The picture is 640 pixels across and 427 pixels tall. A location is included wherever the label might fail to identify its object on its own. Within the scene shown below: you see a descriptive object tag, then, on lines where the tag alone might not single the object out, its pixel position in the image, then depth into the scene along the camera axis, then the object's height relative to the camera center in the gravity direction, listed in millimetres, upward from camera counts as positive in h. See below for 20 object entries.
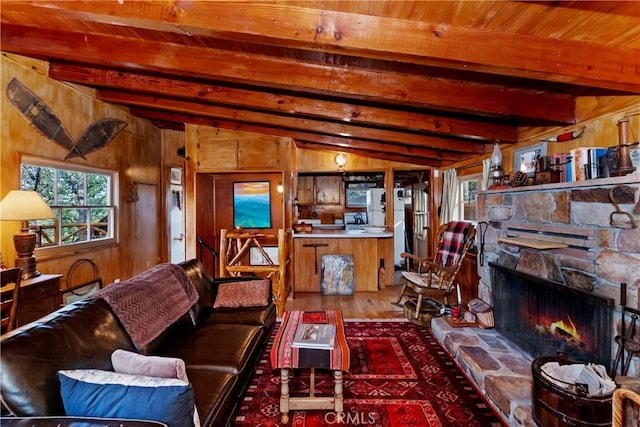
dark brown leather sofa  1175 -736
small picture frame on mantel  2661 +481
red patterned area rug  1973 -1357
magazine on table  1943 -862
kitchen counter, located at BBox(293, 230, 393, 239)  4895 -405
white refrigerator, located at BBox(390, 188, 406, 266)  6188 -219
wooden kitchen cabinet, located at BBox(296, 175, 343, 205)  7188 +480
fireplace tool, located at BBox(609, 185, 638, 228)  1727 -60
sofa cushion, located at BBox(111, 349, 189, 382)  1298 -680
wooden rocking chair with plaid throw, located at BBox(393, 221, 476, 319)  3535 -684
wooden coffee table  1902 -961
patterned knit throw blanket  1828 -607
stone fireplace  1758 -237
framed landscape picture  5074 +120
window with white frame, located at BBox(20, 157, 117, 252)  3396 +147
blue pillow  1140 -710
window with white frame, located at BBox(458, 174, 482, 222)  4211 +202
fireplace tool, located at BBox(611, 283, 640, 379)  1679 -760
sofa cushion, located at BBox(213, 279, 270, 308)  2891 -805
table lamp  2582 -11
